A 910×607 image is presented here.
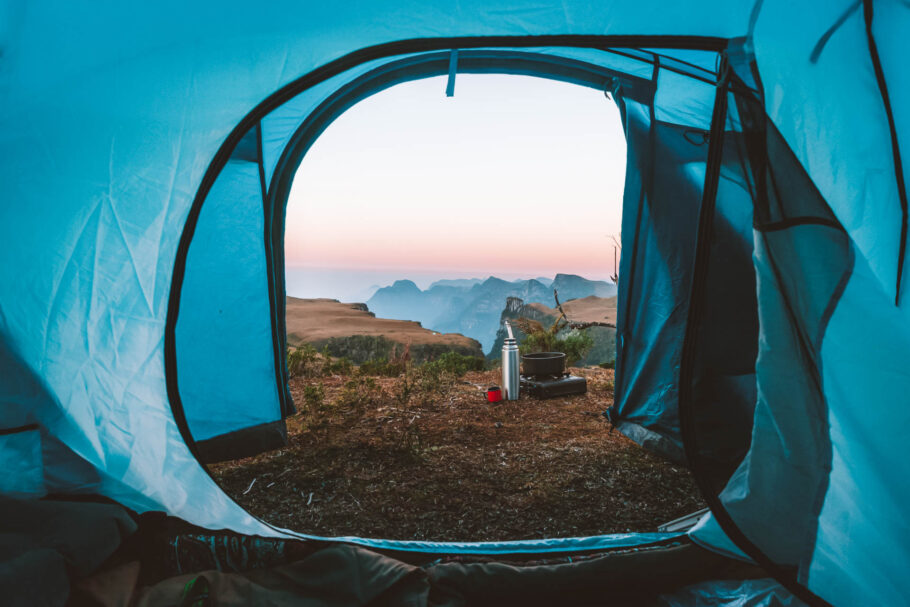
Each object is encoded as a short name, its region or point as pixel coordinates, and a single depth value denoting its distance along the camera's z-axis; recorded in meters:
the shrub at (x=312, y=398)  3.48
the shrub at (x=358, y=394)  3.72
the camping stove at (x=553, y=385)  3.83
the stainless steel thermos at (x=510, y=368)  3.76
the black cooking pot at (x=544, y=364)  4.01
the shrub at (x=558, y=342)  4.88
